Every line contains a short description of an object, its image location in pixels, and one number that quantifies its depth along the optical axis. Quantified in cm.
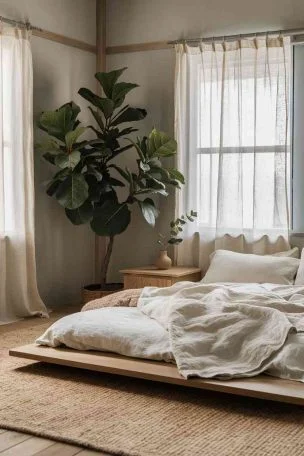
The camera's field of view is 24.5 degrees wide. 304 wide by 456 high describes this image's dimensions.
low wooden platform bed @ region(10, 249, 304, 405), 331
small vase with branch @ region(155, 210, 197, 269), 593
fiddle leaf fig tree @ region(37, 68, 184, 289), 571
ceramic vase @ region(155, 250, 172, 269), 592
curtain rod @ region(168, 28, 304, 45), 573
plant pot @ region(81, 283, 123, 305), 604
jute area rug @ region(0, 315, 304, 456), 274
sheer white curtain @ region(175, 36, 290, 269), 579
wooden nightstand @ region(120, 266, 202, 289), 567
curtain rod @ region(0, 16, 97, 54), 565
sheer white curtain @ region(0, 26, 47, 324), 559
